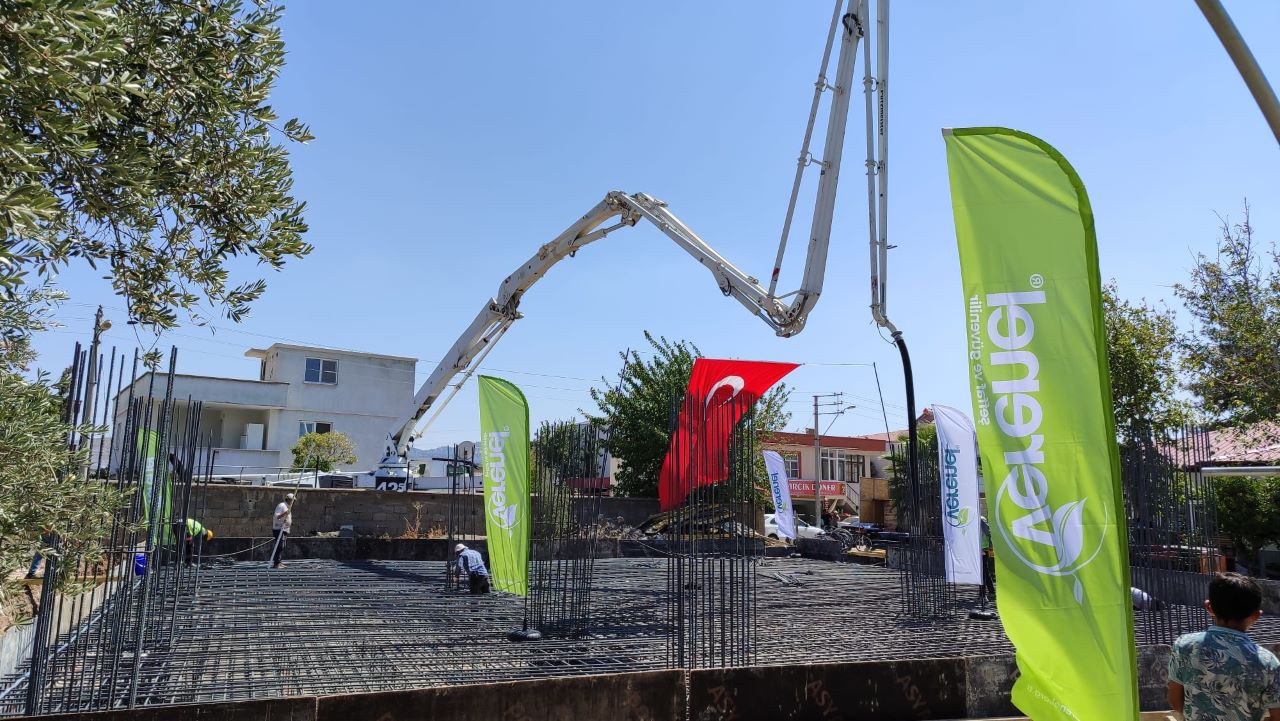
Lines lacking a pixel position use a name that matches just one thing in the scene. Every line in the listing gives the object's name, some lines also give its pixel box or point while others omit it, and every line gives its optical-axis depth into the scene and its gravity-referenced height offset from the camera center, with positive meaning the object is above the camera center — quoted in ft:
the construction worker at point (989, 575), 41.26 -3.97
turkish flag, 22.33 +1.44
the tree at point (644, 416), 94.99 +8.74
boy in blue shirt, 11.11 -2.27
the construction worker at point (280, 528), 48.78 -2.23
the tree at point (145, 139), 8.36 +4.47
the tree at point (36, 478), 11.20 +0.14
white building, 112.57 +12.17
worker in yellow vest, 40.10 -2.42
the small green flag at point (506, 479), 29.68 +0.44
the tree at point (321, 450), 107.86 +5.14
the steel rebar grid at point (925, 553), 35.09 -2.51
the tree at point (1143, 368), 77.61 +11.75
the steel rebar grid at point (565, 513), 28.37 -0.72
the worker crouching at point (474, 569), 38.70 -3.55
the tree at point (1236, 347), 52.31 +9.75
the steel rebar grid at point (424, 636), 21.18 -4.67
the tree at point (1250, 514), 62.90 -1.19
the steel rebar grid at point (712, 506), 21.88 -0.35
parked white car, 94.02 -4.19
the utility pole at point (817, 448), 116.88 +6.84
